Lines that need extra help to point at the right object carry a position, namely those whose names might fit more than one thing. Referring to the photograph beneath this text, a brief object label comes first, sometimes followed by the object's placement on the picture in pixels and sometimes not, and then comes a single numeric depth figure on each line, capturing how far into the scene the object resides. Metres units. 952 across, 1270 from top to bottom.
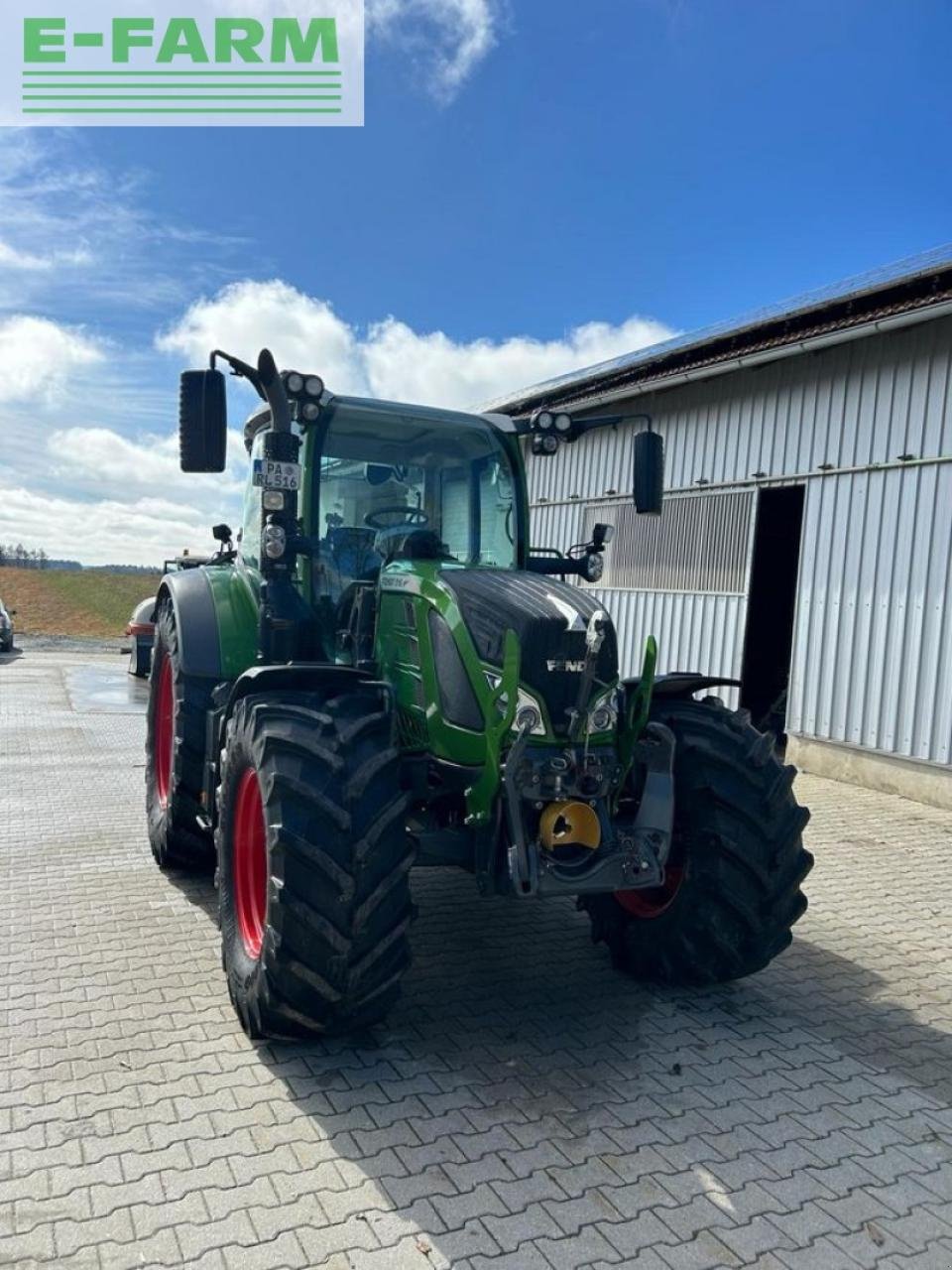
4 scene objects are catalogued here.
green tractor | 3.20
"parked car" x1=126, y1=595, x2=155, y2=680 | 15.59
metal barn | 8.12
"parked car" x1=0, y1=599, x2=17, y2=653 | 20.29
